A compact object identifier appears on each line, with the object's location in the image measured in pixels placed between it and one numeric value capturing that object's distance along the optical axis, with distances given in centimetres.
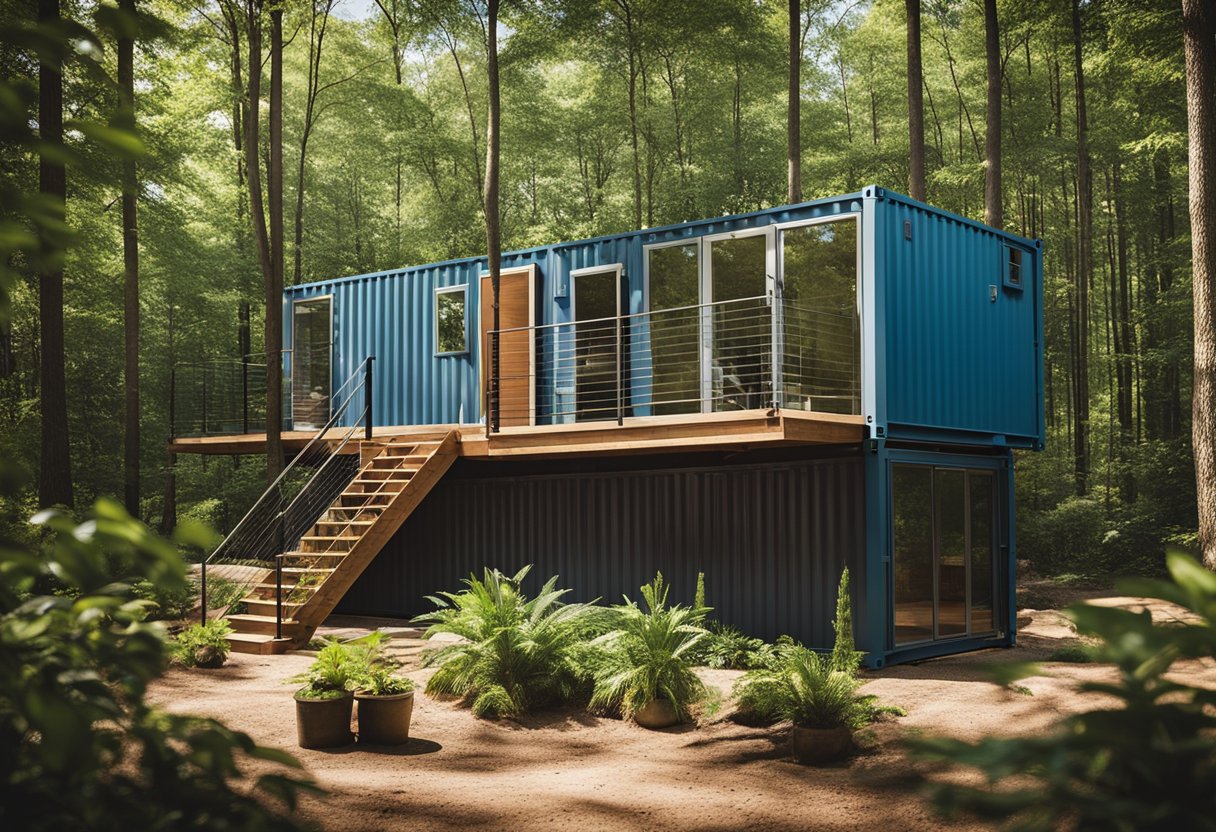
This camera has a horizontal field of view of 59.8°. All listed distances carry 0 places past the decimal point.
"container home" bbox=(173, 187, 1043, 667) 1109
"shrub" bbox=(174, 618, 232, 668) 1061
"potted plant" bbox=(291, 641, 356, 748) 738
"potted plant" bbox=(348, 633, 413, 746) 755
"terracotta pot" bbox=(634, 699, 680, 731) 835
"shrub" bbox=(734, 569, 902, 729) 723
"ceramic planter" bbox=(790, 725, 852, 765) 710
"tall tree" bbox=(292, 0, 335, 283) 2639
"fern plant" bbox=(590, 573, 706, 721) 845
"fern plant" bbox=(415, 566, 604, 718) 888
